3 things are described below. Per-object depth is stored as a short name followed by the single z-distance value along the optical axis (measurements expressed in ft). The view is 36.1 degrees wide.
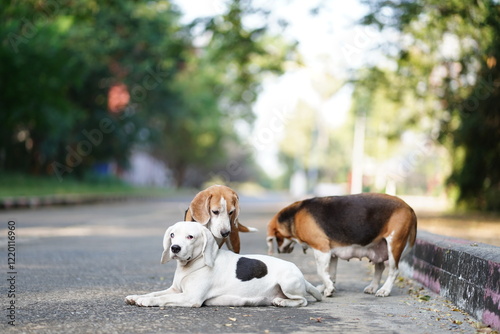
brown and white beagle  23.39
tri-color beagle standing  25.07
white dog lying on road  21.29
